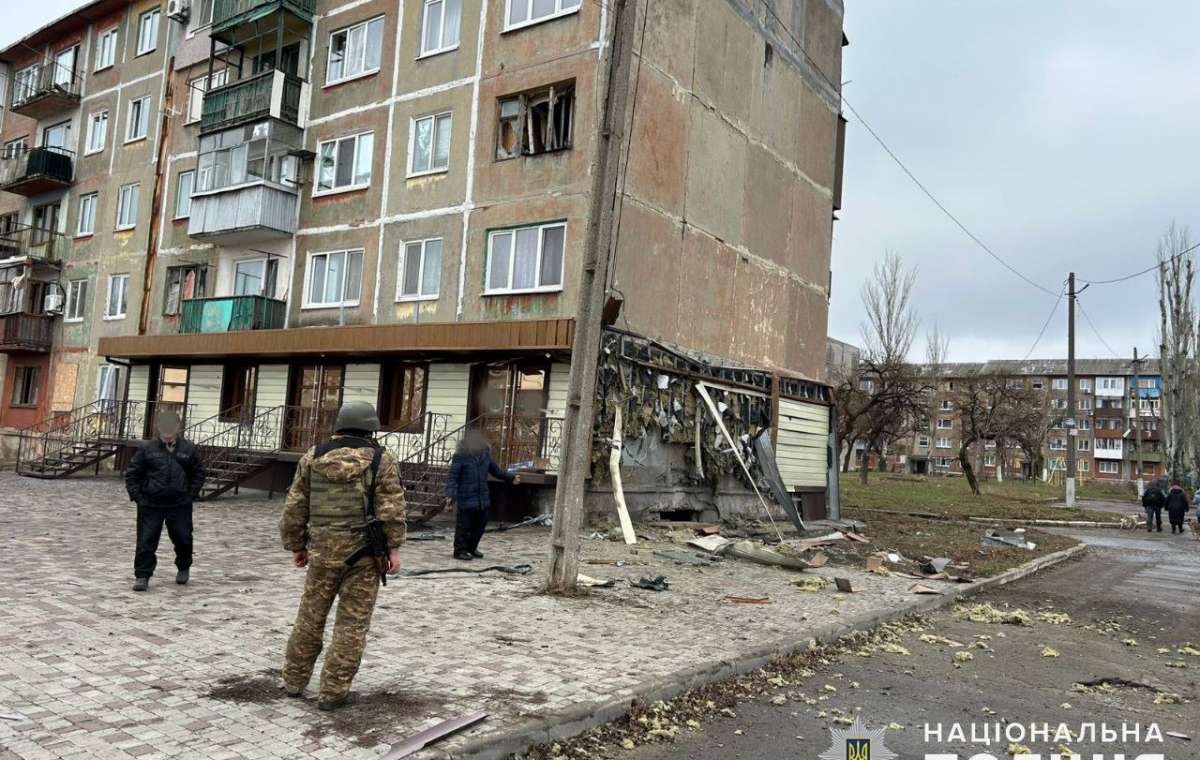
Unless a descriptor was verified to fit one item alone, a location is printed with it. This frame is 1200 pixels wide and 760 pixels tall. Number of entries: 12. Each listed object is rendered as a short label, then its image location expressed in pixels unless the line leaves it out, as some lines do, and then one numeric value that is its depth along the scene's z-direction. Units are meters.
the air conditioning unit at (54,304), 28.75
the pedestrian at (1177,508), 24.77
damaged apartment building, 16.70
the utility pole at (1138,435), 45.92
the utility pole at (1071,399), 32.06
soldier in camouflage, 4.91
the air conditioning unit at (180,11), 26.09
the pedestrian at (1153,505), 25.11
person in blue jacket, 11.27
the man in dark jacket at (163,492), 8.07
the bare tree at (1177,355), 43.41
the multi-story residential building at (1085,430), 90.56
